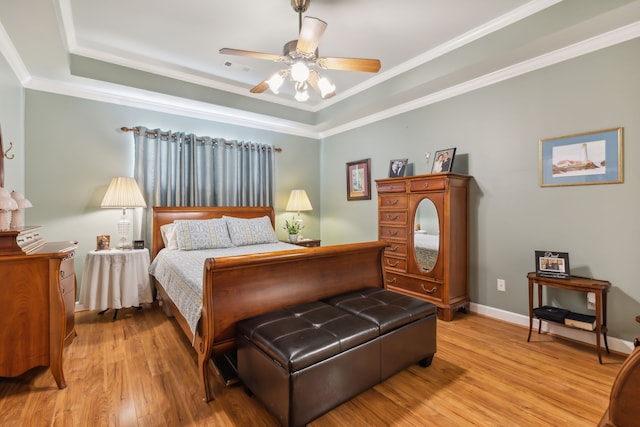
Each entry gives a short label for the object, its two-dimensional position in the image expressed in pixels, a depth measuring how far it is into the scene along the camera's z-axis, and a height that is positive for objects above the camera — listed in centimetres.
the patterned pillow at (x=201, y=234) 351 -25
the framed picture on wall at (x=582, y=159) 248 +47
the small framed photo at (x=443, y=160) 342 +61
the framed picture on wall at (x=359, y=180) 469 +54
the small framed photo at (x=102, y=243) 338 -32
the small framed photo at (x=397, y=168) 399 +61
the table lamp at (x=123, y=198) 330 +18
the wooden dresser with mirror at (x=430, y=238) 319 -29
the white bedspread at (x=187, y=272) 207 -51
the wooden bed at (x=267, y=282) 187 -52
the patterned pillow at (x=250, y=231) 389 -23
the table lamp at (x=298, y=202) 489 +18
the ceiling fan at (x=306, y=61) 207 +122
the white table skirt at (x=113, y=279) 310 -68
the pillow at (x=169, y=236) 359 -26
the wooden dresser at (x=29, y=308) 192 -62
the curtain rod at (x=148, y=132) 368 +104
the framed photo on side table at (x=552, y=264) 258 -46
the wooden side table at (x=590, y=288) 232 -62
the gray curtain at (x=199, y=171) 380 +61
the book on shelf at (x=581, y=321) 238 -89
